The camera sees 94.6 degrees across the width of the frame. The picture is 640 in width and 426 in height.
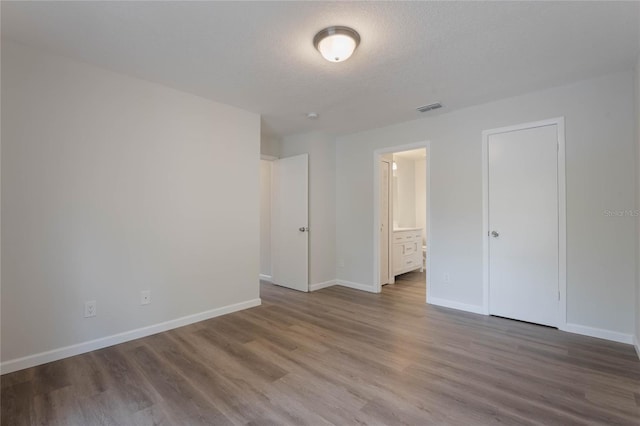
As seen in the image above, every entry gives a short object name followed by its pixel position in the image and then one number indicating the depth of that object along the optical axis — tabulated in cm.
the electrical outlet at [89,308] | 244
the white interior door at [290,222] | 439
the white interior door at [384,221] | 456
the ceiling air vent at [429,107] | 330
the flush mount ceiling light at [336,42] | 198
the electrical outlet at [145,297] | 276
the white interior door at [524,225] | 296
